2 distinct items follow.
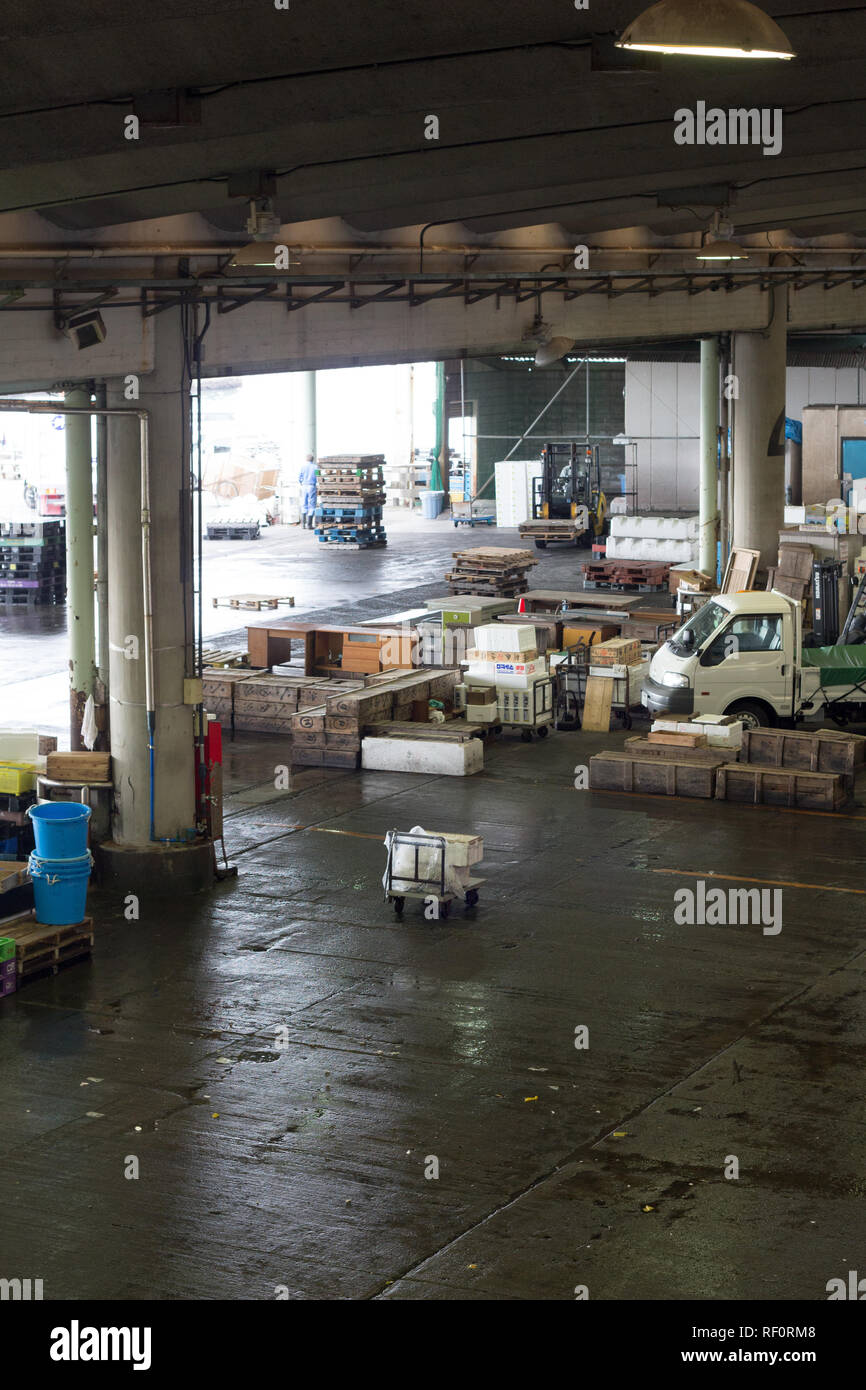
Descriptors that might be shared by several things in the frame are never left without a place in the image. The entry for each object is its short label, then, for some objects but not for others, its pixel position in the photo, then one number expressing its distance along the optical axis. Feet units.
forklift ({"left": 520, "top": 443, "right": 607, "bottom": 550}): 130.21
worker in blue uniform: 145.79
